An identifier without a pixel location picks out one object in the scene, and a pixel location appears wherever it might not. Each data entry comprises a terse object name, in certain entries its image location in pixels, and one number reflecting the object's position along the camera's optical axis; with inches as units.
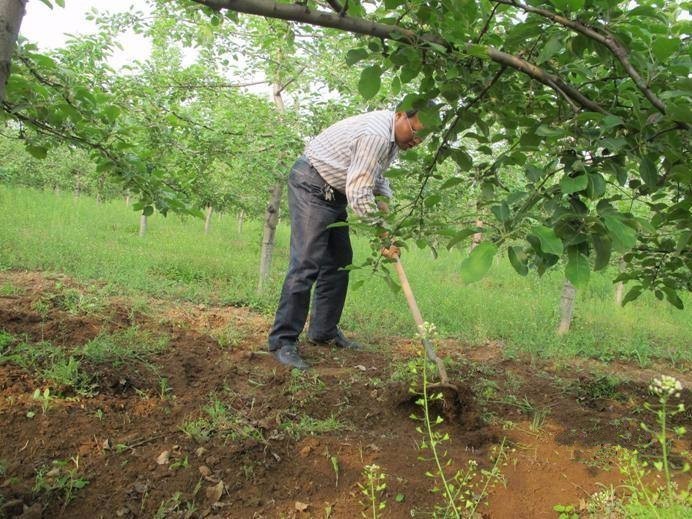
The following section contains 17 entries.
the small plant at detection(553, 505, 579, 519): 71.2
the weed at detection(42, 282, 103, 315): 142.8
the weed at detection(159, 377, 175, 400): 98.6
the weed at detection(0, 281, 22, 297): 161.2
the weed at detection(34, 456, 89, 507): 66.7
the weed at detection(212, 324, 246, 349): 136.9
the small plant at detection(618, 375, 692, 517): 46.0
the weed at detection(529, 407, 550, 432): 99.0
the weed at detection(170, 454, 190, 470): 75.0
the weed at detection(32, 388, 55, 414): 85.6
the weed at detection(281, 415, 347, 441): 88.1
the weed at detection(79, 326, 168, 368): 107.6
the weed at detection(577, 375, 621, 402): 120.0
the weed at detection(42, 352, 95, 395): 93.4
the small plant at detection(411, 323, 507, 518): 70.1
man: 119.3
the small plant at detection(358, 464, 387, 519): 69.7
